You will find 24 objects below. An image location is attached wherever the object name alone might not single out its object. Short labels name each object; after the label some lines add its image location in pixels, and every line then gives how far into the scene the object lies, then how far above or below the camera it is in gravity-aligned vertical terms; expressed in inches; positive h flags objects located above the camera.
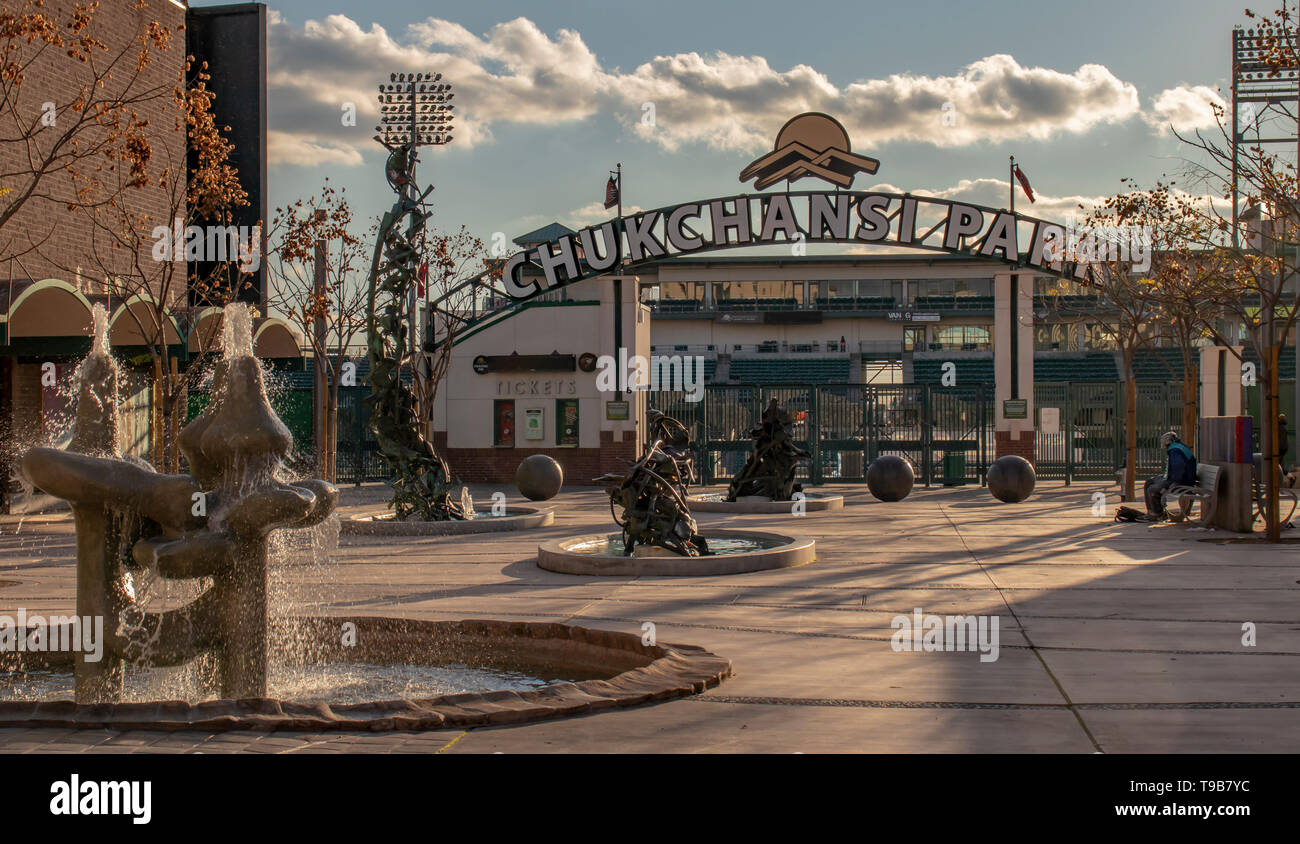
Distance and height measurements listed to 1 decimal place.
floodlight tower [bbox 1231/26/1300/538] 668.1 +218.5
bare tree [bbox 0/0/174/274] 868.0 +244.3
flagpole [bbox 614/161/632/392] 1241.4 +113.9
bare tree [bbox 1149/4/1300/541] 609.0 +120.2
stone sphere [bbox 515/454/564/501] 962.1 -38.4
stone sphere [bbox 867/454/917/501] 959.0 -39.6
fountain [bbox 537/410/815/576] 512.1 -48.0
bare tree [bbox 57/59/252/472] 682.2 +137.5
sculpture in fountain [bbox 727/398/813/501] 877.2 -26.8
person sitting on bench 719.7 -27.5
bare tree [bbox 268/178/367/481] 1046.4 +130.0
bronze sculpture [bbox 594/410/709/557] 536.7 -34.4
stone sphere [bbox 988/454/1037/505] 939.3 -39.7
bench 668.7 -37.3
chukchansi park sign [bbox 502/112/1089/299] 1160.2 +183.6
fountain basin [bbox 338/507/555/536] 714.8 -56.6
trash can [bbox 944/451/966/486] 1195.9 -40.5
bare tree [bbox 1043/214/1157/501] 1067.3 +133.3
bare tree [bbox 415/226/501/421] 1206.3 +117.5
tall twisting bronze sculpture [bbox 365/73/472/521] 745.0 +28.2
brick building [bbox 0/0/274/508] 830.5 +132.8
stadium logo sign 1219.9 +269.3
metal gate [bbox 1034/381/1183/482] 1258.6 -1.8
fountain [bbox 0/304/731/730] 242.5 -36.7
